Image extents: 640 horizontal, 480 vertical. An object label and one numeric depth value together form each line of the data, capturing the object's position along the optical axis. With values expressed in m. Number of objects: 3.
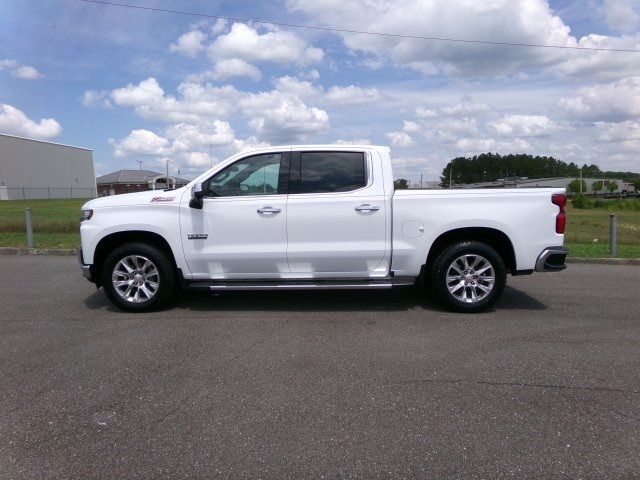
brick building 80.34
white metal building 62.75
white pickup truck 6.06
